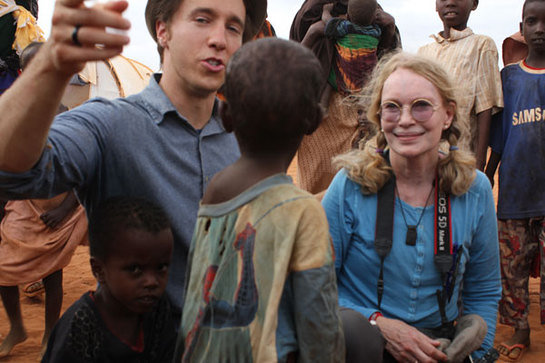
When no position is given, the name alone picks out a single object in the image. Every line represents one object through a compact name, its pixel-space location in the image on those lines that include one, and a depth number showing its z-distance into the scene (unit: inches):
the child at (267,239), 54.1
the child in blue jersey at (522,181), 160.7
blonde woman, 94.3
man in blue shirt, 52.9
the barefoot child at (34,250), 167.2
